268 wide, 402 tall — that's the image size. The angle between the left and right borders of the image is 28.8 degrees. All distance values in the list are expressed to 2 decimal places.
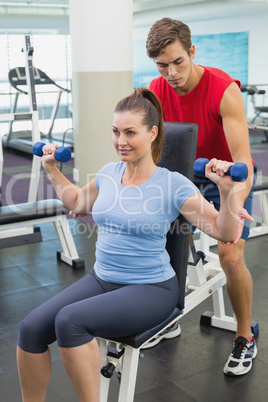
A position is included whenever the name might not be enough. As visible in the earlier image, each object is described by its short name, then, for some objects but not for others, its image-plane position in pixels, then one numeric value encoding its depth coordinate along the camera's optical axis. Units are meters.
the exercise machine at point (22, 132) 5.78
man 1.76
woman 1.36
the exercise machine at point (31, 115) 3.28
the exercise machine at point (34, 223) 2.95
